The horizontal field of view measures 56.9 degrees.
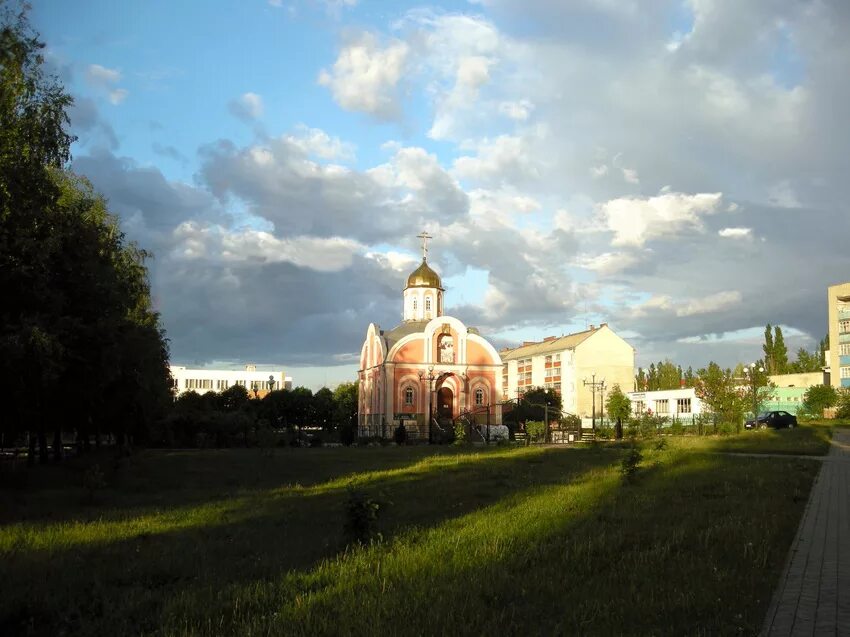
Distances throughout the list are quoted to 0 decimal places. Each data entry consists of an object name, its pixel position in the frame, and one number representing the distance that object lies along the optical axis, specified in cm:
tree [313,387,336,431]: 8429
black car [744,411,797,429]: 5497
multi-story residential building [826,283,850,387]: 8012
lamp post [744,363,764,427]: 5156
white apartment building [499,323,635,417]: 9400
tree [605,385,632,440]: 6576
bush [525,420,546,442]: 4981
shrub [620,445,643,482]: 1714
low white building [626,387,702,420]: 7612
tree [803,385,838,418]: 6688
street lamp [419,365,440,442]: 6306
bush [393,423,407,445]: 4988
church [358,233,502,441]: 6231
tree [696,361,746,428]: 4703
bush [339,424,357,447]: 5338
